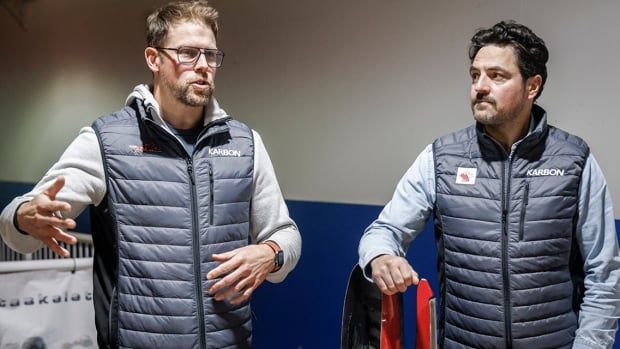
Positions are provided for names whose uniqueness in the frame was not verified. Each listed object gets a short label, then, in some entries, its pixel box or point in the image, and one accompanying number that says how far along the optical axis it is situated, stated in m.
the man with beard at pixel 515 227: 1.84
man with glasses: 1.79
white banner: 2.62
